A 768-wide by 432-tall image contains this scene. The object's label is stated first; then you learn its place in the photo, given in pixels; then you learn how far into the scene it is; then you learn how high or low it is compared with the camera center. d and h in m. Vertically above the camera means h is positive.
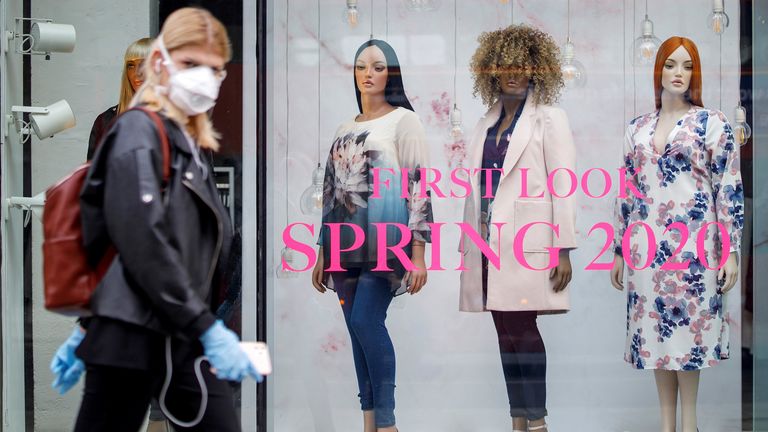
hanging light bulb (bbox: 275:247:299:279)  3.99 -0.22
